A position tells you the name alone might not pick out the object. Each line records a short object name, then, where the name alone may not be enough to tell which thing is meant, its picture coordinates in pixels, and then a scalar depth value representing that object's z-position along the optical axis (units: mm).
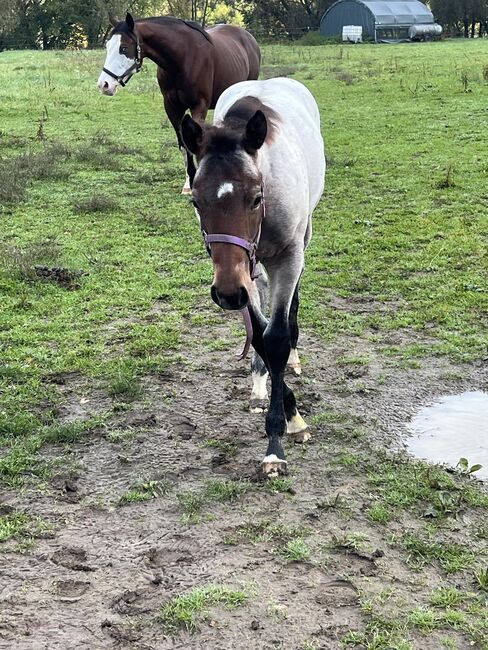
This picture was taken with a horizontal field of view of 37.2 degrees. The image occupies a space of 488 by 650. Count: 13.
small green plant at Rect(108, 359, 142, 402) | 4438
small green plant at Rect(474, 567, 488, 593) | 2678
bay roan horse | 3037
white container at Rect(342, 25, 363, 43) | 43469
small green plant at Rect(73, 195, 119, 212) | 8727
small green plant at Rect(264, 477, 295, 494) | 3379
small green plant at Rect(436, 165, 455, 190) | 8977
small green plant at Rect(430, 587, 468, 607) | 2600
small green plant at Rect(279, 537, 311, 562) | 2868
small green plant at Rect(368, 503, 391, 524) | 3102
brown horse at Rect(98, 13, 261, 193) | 8641
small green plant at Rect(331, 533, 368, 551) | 2931
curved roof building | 43656
